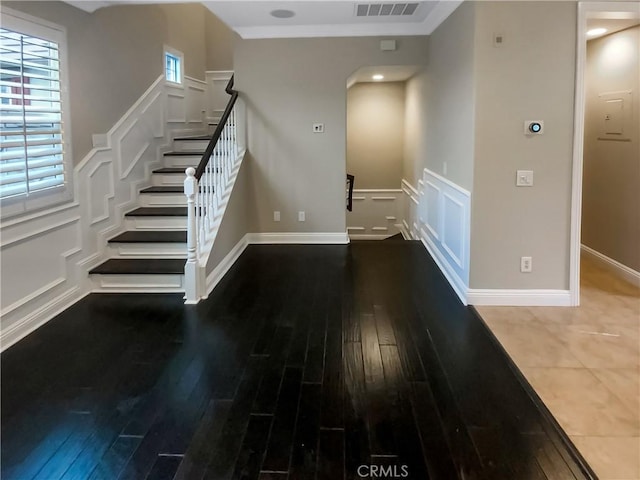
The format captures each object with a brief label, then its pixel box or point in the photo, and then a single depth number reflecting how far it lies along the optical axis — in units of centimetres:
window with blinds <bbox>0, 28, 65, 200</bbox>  350
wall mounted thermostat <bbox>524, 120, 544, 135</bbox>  407
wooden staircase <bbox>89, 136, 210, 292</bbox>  463
